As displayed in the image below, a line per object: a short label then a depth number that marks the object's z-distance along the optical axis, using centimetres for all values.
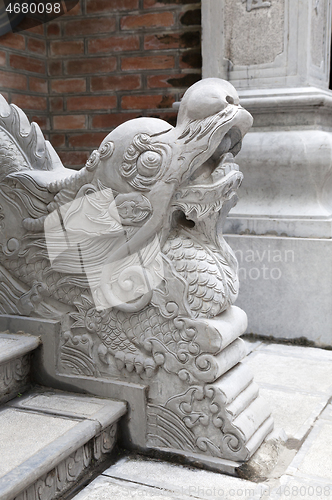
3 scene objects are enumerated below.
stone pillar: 263
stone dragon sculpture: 157
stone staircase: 132
